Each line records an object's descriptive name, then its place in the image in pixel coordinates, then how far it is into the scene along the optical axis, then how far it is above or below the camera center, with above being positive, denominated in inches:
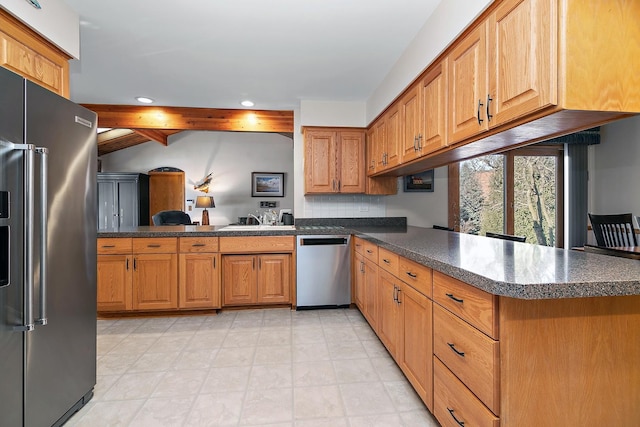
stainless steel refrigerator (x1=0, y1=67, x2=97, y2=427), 46.8 -7.6
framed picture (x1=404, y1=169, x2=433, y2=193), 137.8 +14.2
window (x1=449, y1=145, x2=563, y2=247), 129.6 +7.6
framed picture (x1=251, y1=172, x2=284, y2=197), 296.5 +27.6
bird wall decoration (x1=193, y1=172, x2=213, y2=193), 285.2 +27.0
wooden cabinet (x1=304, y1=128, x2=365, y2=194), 136.6 +23.6
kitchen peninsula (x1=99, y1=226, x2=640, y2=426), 38.9 -18.2
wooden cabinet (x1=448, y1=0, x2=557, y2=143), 45.0 +25.8
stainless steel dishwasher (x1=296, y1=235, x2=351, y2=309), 125.4 -24.8
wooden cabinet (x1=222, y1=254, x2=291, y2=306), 124.6 -28.4
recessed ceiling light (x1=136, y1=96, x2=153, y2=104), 135.9 +52.2
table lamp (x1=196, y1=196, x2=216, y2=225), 267.3 +8.7
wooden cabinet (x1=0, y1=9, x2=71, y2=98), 59.3 +34.2
